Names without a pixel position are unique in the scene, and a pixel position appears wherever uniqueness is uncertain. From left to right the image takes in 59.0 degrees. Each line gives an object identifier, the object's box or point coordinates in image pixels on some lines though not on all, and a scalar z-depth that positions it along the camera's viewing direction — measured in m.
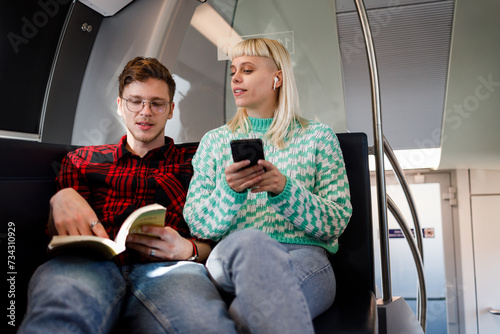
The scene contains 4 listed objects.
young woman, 0.92
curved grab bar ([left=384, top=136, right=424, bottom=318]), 1.85
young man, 0.90
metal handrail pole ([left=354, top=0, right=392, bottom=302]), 1.63
